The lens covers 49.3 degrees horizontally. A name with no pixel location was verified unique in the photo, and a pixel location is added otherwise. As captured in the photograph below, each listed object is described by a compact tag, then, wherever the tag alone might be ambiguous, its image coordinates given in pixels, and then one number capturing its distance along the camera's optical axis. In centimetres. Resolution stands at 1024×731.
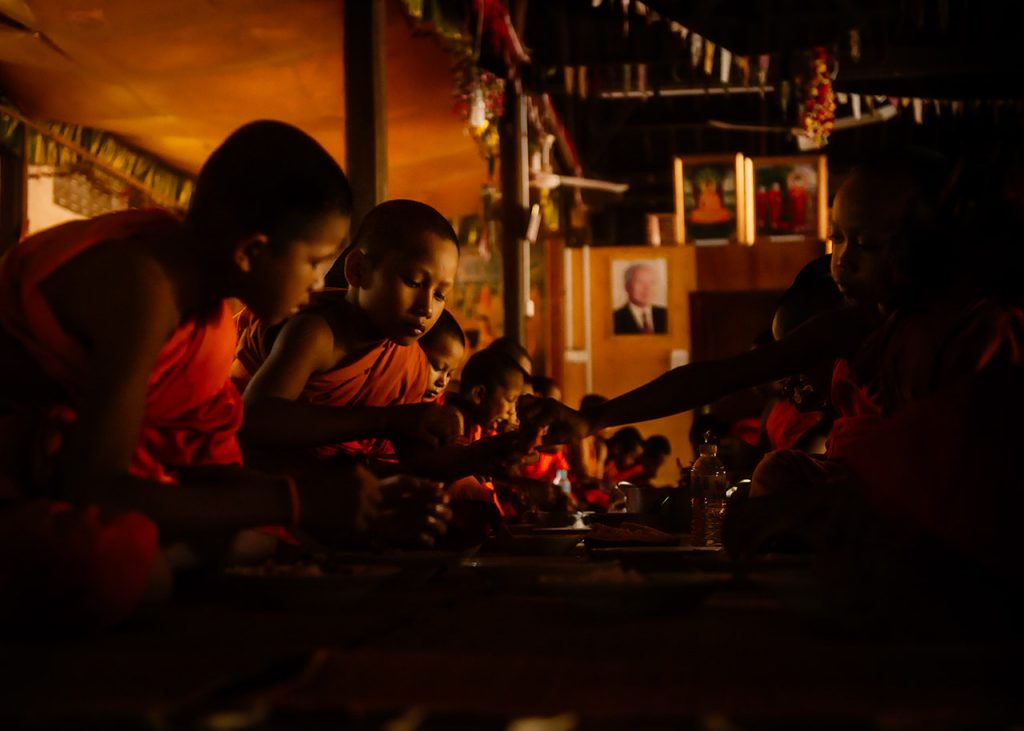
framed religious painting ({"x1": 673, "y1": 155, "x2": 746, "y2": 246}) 1135
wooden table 89
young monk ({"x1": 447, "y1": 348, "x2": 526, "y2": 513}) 387
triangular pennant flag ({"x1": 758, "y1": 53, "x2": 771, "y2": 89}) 819
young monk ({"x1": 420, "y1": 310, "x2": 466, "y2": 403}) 394
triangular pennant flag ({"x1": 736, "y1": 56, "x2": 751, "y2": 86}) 811
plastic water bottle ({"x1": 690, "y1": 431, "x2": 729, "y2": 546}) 295
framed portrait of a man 1082
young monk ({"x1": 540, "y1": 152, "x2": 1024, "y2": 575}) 149
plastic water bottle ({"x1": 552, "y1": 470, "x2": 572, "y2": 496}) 554
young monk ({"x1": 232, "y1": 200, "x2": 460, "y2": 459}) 239
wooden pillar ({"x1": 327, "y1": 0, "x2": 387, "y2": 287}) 468
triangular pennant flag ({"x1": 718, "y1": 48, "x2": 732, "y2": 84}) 828
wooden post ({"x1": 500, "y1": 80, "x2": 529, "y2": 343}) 824
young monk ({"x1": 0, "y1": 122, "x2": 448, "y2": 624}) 125
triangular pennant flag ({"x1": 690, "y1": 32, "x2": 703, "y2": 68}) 730
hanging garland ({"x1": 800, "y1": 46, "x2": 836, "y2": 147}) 904
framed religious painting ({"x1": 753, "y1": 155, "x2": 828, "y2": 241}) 1131
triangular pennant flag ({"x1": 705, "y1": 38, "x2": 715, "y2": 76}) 773
